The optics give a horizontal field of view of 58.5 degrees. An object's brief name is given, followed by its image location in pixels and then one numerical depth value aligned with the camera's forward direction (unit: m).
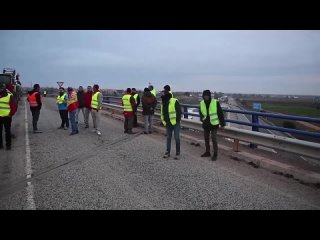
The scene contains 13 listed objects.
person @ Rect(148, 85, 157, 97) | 12.45
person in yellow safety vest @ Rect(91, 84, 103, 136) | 11.98
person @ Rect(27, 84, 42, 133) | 12.29
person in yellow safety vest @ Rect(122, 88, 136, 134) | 12.09
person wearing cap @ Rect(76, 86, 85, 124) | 13.14
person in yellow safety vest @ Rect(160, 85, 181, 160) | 7.92
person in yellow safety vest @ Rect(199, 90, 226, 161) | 7.52
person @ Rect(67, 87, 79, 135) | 11.77
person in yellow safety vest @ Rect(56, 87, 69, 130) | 12.95
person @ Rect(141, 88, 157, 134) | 11.86
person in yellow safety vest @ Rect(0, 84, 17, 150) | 9.10
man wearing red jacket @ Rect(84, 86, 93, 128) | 13.09
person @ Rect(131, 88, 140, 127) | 12.89
